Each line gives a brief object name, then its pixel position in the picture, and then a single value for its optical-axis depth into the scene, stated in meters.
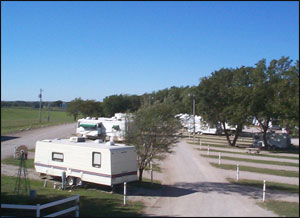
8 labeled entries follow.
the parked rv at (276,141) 30.97
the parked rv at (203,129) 40.45
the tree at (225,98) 28.65
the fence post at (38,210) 7.64
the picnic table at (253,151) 26.74
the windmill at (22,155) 12.05
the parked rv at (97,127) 33.06
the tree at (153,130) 13.38
